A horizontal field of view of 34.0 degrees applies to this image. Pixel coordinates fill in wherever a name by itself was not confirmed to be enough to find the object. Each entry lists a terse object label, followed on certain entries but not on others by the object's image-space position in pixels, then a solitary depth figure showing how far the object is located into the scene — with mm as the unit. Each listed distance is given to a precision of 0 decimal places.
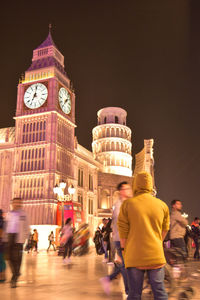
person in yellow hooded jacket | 3291
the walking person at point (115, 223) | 6129
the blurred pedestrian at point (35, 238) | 24984
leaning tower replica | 74688
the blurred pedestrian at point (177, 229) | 8125
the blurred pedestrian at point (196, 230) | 14774
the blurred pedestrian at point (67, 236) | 13703
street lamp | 22928
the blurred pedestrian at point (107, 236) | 11750
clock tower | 41719
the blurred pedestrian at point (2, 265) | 8328
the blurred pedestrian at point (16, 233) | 7727
